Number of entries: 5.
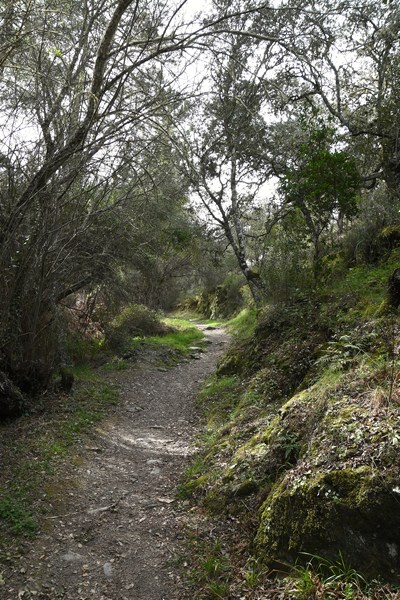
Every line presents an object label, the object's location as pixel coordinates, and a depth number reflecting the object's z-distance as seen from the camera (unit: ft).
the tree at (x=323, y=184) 28.78
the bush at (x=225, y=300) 88.48
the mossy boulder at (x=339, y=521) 8.57
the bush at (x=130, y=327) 41.29
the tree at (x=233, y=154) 44.01
